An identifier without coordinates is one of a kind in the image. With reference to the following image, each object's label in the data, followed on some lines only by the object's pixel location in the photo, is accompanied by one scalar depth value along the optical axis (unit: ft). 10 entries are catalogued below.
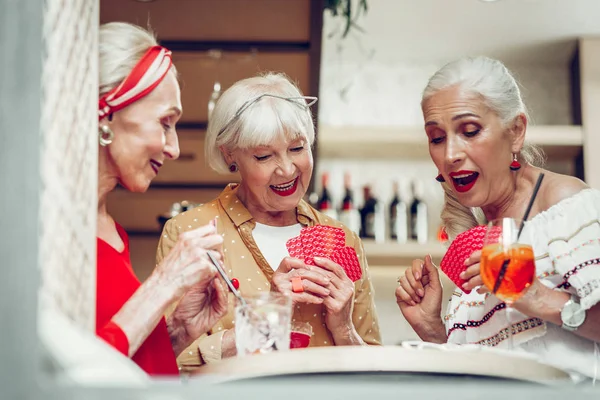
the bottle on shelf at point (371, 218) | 14.33
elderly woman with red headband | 4.62
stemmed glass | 4.82
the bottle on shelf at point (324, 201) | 14.47
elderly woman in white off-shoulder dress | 5.28
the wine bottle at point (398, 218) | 14.29
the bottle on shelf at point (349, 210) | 14.14
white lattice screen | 2.96
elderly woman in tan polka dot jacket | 6.95
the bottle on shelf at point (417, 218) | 14.42
